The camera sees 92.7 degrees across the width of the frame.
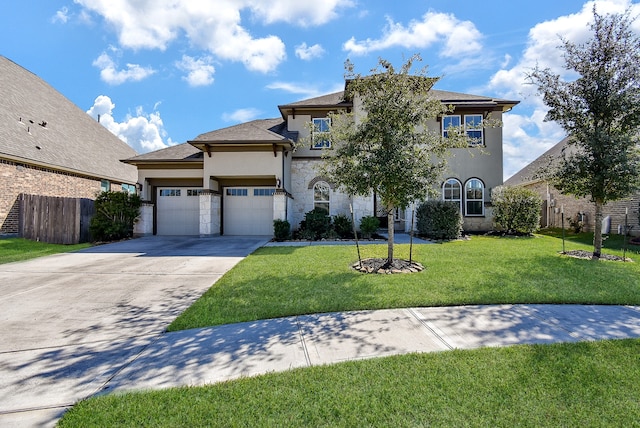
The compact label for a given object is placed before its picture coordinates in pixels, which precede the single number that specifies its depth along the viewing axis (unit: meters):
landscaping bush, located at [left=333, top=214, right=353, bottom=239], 14.67
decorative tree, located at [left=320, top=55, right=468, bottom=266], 7.40
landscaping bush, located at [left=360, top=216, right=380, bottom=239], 13.99
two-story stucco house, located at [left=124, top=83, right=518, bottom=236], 15.95
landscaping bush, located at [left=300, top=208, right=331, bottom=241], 14.45
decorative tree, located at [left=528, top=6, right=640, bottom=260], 8.77
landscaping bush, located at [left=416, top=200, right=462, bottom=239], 13.24
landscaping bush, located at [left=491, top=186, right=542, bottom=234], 14.21
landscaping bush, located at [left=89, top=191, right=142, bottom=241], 13.78
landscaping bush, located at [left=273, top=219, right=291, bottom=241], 13.81
